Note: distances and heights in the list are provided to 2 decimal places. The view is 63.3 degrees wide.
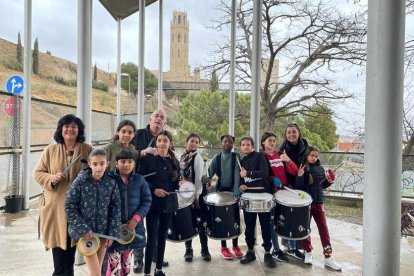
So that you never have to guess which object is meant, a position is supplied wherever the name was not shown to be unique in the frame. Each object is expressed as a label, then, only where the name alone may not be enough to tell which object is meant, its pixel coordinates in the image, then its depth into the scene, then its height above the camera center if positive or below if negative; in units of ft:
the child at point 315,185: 12.19 -1.79
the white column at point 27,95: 20.17 +2.25
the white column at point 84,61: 11.65 +2.51
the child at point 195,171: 12.11 -1.33
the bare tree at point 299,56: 35.42 +9.37
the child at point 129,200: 8.87 -1.79
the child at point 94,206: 7.83 -1.74
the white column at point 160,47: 23.93 +6.30
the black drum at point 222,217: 11.23 -2.77
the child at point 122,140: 9.93 -0.21
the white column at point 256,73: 15.08 +2.84
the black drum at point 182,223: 10.80 -2.89
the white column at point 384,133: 7.34 +0.09
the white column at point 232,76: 16.98 +2.99
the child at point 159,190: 10.27 -1.72
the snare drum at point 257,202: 11.07 -2.22
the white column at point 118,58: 27.83 +6.37
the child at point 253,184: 11.76 -1.71
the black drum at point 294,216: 11.15 -2.69
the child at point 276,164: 12.19 -1.02
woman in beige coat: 8.40 -1.19
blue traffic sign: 20.24 +2.89
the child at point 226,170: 12.44 -1.30
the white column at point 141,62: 22.77 +4.90
